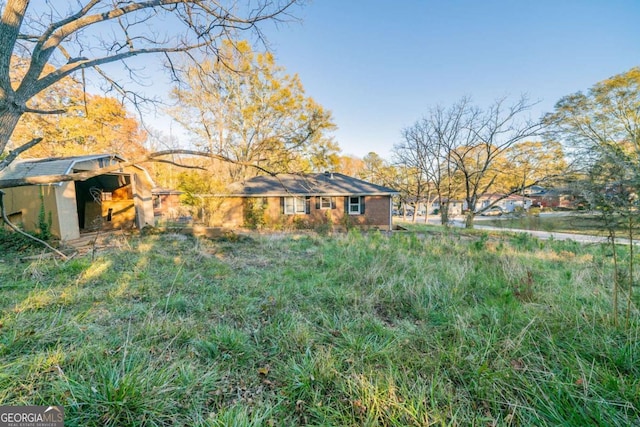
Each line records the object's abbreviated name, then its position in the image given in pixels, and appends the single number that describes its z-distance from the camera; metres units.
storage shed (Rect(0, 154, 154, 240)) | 8.66
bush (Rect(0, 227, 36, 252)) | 7.17
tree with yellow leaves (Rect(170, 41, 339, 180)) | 19.88
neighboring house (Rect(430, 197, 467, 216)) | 42.49
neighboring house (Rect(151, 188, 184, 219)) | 24.03
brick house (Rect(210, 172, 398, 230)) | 16.09
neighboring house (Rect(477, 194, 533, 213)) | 39.33
